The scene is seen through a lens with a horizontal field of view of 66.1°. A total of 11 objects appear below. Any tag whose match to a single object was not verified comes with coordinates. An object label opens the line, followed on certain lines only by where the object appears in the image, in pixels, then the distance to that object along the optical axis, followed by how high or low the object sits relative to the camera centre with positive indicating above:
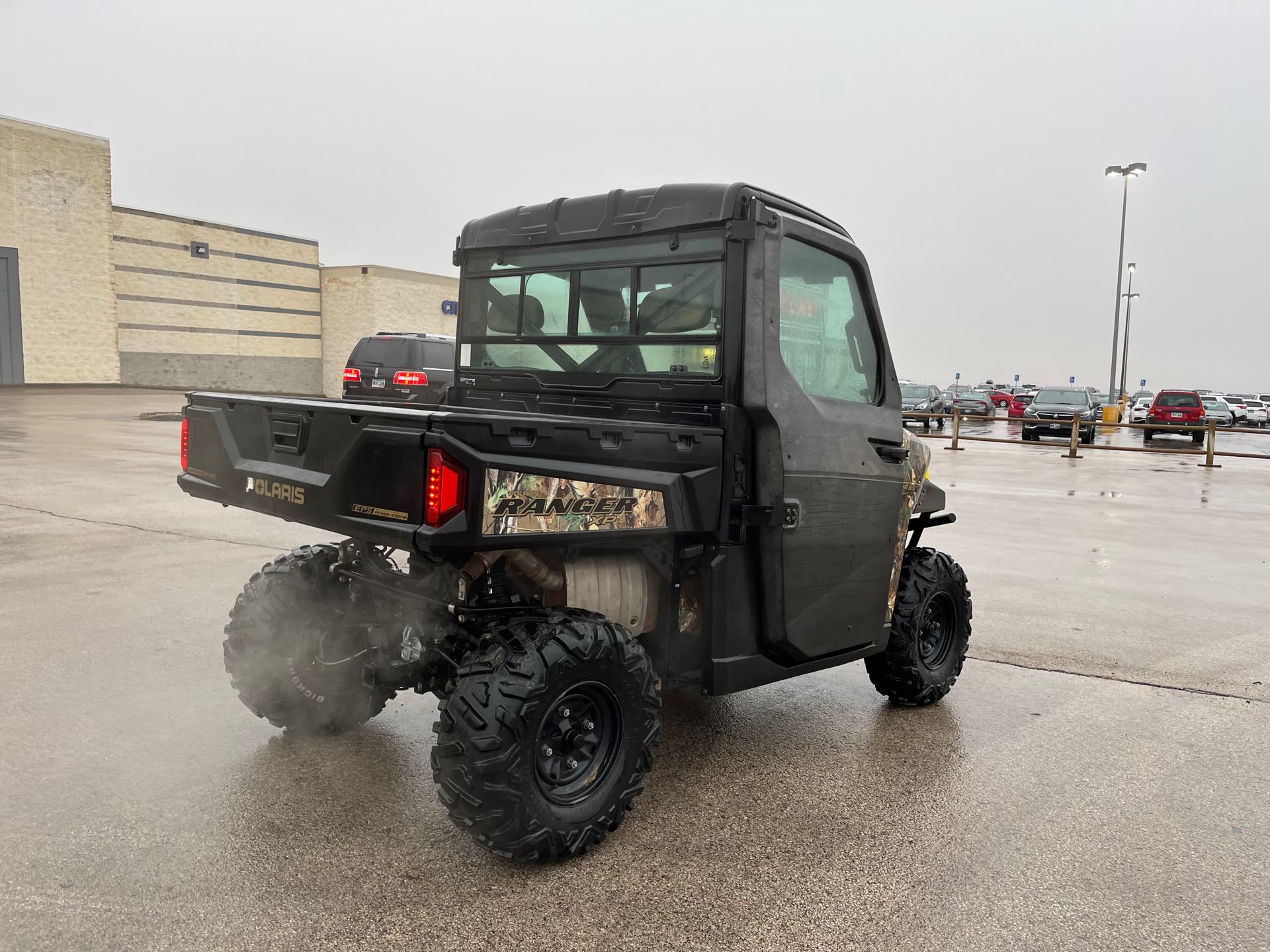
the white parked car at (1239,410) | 46.50 -0.30
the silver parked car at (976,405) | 46.38 -0.38
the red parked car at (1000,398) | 59.97 +0.01
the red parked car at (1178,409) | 34.16 -0.25
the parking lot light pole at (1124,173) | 37.62 +8.86
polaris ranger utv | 2.96 -0.39
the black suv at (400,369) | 15.85 +0.26
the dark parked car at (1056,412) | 29.72 -0.39
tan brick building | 34.53 +3.61
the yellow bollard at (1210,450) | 20.17 -0.97
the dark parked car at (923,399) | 36.84 -0.12
